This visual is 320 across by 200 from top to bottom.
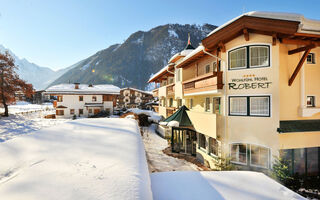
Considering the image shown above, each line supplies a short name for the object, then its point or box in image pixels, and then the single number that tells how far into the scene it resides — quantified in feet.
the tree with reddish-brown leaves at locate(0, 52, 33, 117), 81.66
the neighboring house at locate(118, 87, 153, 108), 202.59
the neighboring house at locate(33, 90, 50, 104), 241.18
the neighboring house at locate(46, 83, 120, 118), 117.19
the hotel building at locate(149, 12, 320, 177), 26.32
